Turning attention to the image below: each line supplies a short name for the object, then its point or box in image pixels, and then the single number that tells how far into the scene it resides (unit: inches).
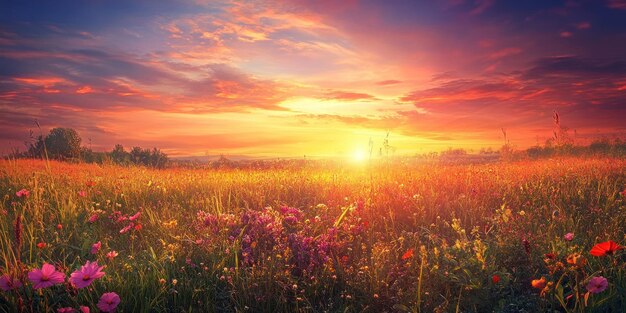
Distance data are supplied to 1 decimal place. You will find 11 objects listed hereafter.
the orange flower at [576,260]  107.7
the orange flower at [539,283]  103.5
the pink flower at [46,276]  91.0
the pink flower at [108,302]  96.1
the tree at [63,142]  856.3
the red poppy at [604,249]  98.0
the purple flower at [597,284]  100.8
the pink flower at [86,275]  92.6
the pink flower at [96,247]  141.2
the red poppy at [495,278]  125.5
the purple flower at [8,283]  94.7
